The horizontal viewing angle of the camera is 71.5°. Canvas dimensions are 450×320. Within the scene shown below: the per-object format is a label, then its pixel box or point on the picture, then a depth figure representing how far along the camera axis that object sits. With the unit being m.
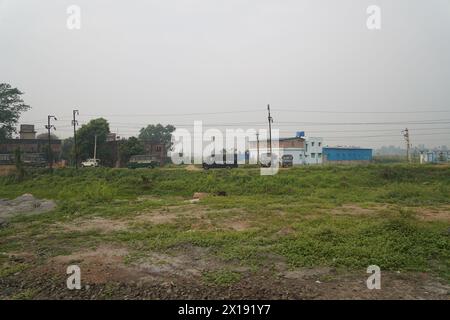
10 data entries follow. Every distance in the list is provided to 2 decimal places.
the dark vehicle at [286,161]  32.28
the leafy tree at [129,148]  42.19
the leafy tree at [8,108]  46.38
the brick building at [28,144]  49.03
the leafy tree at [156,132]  75.88
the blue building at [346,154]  53.25
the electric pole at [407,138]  43.54
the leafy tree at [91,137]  42.04
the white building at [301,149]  47.88
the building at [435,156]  42.73
